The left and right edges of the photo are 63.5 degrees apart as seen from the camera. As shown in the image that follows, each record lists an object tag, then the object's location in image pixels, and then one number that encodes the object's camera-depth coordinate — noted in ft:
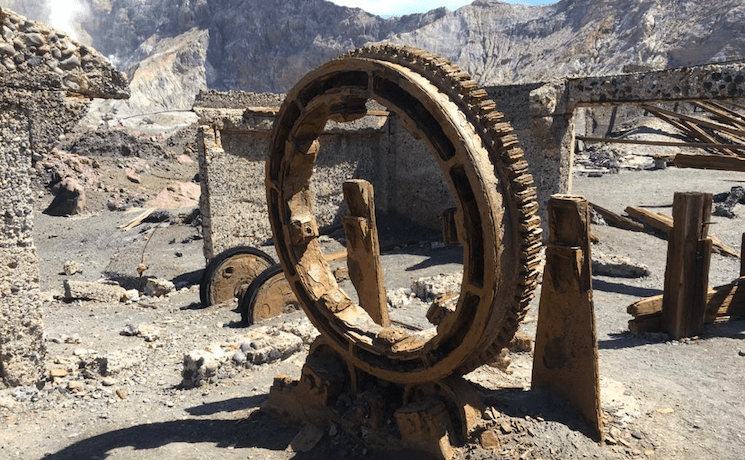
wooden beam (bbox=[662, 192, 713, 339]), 20.81
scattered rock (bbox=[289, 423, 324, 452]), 14.47
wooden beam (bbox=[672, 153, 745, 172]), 30.25
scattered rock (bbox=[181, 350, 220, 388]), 18.86
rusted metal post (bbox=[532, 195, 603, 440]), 12.69
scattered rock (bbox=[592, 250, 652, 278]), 30.42
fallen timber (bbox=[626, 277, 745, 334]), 22.15
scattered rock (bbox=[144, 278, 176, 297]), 31.42
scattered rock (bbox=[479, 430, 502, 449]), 12.27
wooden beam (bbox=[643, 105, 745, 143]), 38.20
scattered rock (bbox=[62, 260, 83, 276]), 38.04
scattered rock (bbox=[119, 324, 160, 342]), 23.64
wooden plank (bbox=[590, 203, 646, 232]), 37.19
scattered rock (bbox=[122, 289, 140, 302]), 30.09
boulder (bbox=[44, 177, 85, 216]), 55.62
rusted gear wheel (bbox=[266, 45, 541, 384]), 11.39
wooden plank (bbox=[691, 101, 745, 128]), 42.57
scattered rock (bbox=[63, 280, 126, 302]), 29.37
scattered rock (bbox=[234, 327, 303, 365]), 20.22
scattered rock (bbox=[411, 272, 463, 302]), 27.58
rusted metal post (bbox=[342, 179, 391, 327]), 17.66
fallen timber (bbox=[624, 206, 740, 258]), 33.27
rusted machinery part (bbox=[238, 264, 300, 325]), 25.36
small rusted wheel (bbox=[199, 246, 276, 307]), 28.55
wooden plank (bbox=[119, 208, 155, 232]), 49.83
